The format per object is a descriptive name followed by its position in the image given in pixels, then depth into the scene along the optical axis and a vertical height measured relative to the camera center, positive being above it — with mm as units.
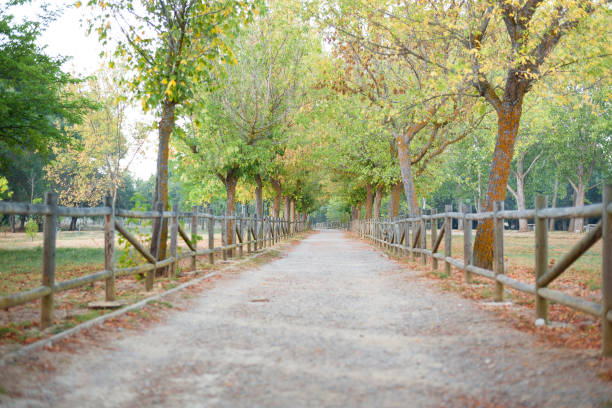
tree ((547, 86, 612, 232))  41906 +6582
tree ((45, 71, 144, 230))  33531 +5122
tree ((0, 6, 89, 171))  16641 +4176
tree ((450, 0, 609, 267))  10297 +3491
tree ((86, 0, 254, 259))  9969 +3525
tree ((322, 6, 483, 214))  13680 +5087
